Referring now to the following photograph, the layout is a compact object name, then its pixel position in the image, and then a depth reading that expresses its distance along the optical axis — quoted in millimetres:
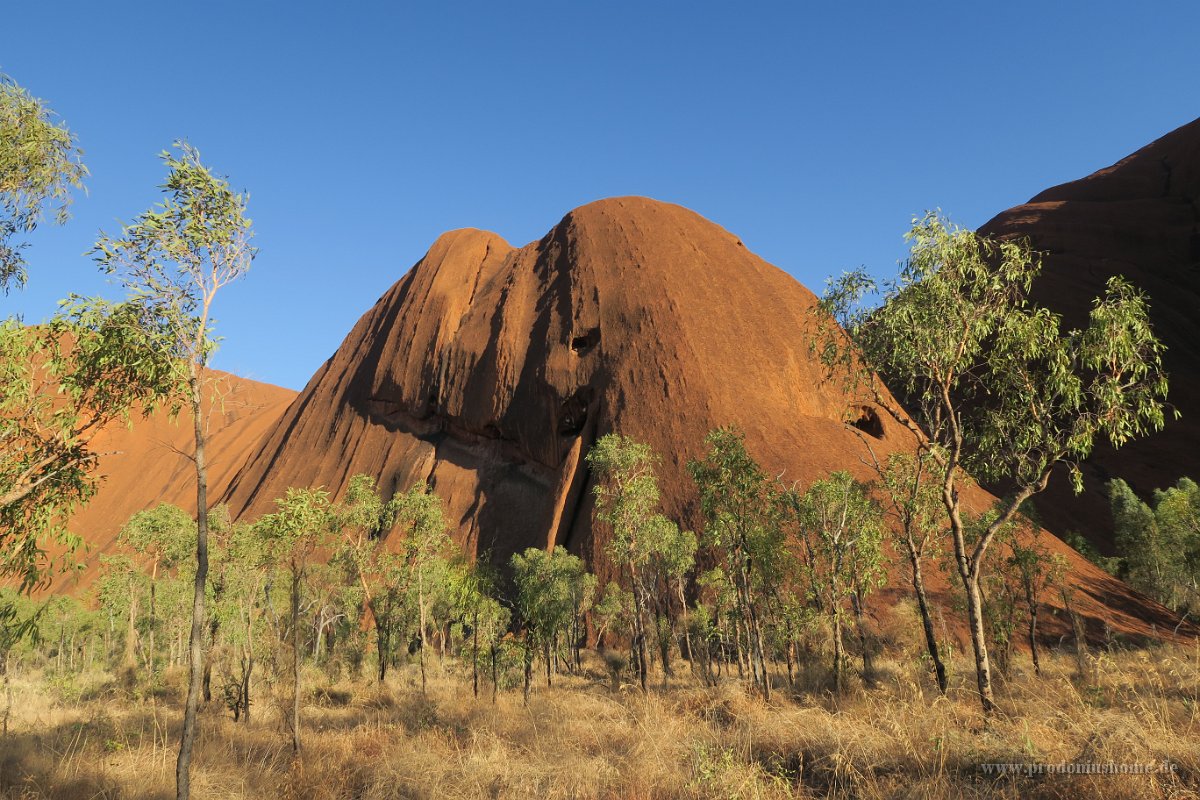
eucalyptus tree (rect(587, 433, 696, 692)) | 24766
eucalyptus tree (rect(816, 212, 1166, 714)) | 10742
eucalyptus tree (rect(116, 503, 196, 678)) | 28016
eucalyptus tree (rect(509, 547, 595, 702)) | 28500
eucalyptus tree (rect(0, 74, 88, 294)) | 10688
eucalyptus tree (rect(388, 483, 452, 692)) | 30047
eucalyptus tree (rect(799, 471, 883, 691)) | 20047
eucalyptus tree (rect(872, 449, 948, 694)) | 14594
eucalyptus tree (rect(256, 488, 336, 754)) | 11617
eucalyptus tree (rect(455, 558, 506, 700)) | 31844
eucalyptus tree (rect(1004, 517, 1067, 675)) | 24438
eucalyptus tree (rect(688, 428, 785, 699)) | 20634
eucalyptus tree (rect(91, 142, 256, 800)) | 8914
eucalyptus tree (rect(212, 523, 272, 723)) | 19422
